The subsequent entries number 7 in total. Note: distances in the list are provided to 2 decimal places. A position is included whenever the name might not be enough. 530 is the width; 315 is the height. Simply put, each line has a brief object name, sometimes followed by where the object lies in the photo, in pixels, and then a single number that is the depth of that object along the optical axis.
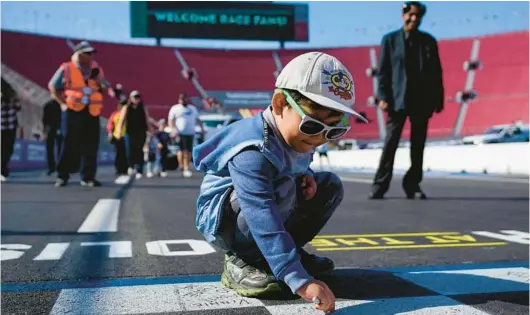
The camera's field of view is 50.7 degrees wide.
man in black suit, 5.60
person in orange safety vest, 6.99
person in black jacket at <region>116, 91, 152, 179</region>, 10.66
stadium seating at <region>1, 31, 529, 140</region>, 40.97
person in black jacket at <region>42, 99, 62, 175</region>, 11.84
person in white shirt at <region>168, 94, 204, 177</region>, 11.25
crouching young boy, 1.57
